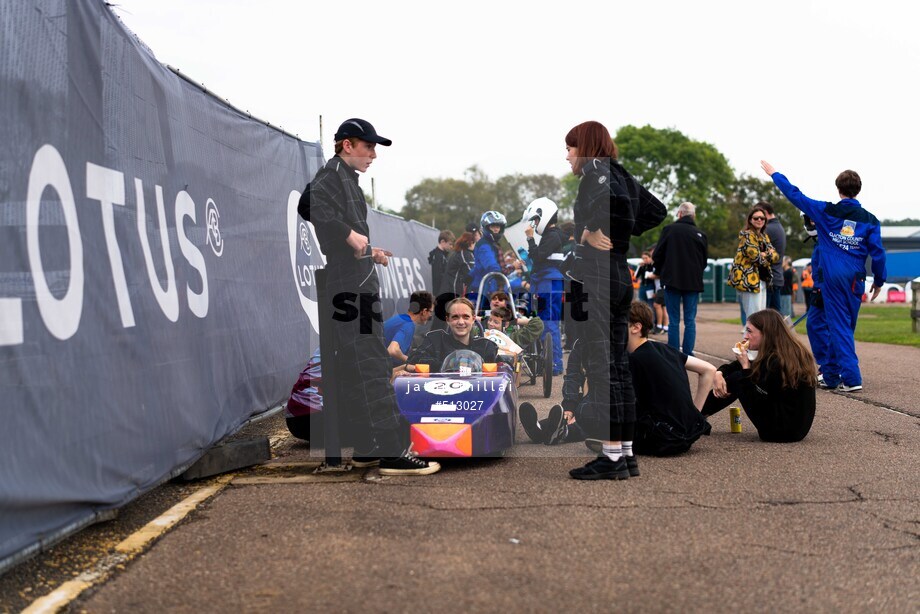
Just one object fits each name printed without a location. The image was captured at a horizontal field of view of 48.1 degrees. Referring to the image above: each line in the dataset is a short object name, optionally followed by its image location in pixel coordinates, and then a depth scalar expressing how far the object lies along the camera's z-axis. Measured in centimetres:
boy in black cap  586
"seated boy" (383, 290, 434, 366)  911
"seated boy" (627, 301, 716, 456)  638
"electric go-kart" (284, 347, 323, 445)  680
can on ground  736
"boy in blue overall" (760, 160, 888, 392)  945
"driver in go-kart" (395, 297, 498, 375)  746
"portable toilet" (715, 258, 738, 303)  5119
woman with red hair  570
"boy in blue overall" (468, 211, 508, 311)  1184
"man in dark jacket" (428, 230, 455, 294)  1817
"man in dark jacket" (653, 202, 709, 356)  1208
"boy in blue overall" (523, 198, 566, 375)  1134
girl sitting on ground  682
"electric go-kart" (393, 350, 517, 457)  603
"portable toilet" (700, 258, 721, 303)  5031
